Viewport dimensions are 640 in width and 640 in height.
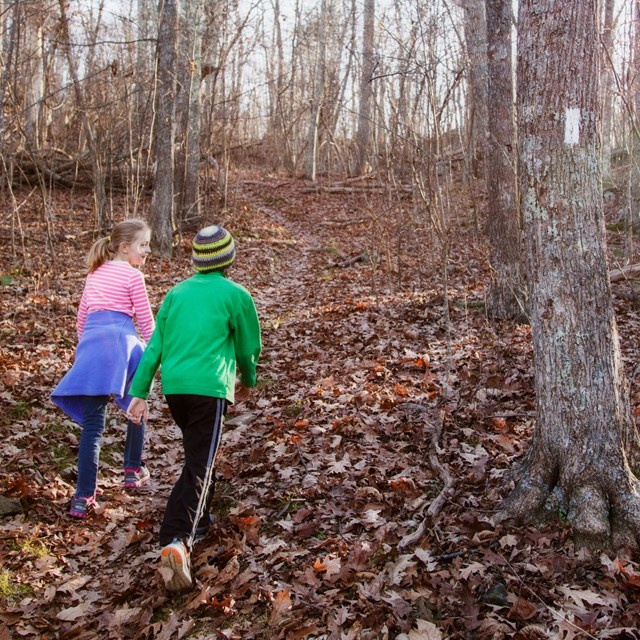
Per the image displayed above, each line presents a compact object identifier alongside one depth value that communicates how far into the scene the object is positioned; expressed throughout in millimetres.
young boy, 3518
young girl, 4195
